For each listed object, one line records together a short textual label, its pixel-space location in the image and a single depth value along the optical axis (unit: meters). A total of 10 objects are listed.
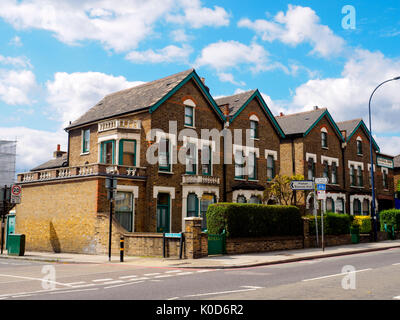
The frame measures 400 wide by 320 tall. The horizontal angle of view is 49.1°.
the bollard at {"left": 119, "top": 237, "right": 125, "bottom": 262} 19.23
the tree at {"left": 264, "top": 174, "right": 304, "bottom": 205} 29.94
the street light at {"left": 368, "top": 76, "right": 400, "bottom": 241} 30.10
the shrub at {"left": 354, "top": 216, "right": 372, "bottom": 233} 34.84
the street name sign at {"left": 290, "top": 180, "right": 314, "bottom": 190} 22.80
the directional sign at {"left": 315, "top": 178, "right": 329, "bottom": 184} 22.30
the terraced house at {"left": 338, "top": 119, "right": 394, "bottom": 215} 42.84
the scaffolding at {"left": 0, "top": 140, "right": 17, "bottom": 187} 75.06
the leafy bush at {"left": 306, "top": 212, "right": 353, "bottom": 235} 26.75
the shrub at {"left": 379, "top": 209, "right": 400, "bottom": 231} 35.22
